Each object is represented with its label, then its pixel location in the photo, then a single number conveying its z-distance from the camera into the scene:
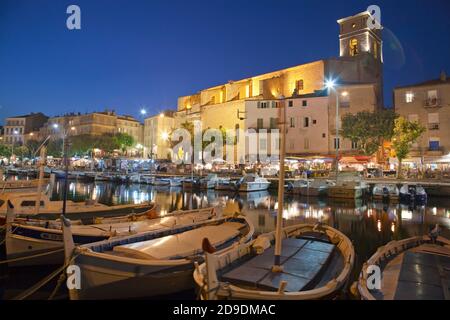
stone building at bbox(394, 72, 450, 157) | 38.34
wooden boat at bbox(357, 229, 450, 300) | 5.48
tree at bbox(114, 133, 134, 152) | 76.31
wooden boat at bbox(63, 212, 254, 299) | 6.33
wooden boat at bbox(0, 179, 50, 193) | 22.40
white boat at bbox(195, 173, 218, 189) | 41.44
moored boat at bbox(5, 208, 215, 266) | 9.27
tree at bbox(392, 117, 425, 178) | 34.53
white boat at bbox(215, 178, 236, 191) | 39.37
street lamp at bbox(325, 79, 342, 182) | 45.02
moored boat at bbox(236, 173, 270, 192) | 37.66
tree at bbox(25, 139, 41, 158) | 88.49
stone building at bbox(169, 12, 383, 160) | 45.78
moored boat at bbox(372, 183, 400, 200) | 28.77
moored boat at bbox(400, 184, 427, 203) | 27.44
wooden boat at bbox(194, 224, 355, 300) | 4.89
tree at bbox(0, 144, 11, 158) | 79.22
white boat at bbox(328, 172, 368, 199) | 30.25
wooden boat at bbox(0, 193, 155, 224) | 13.20
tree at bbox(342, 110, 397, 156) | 38.16
